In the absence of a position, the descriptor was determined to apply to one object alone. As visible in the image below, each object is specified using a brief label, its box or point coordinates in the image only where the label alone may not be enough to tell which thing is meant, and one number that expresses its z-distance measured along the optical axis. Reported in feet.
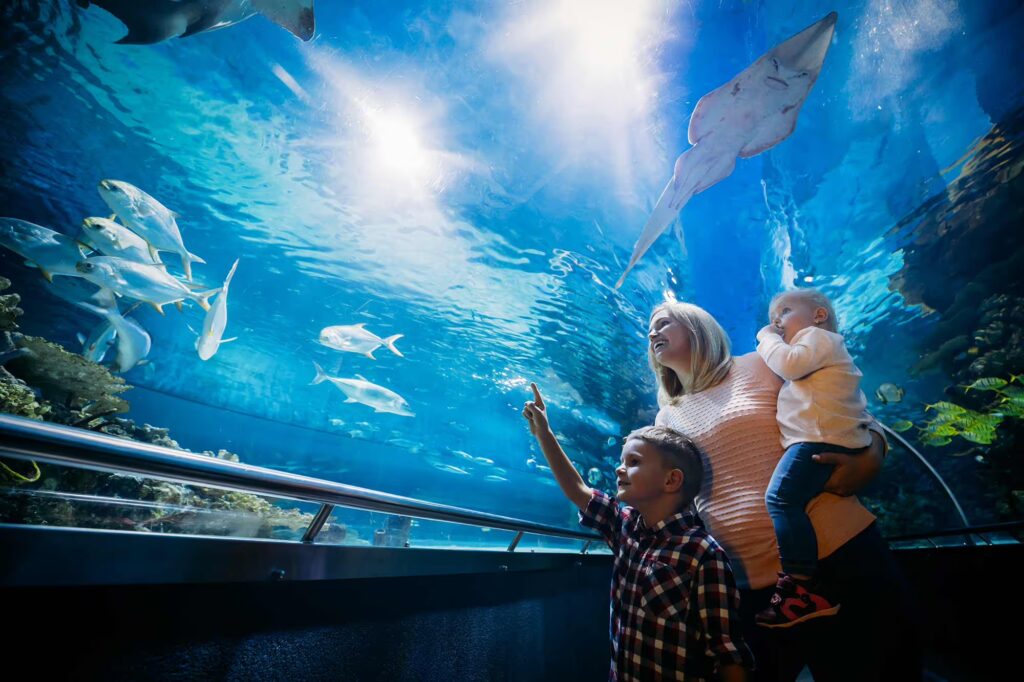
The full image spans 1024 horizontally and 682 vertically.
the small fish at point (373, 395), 37.86
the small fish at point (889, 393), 28.17
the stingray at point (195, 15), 12.69
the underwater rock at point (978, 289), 23.58
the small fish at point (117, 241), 18.12
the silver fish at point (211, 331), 24.77
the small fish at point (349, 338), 29.02
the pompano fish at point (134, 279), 19.00
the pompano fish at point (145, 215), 17.42
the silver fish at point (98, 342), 22.76
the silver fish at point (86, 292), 26.45
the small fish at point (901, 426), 35.88
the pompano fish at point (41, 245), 19.75
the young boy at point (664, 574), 4.21
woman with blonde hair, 3.81
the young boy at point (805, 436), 4.19
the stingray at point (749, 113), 13.00
